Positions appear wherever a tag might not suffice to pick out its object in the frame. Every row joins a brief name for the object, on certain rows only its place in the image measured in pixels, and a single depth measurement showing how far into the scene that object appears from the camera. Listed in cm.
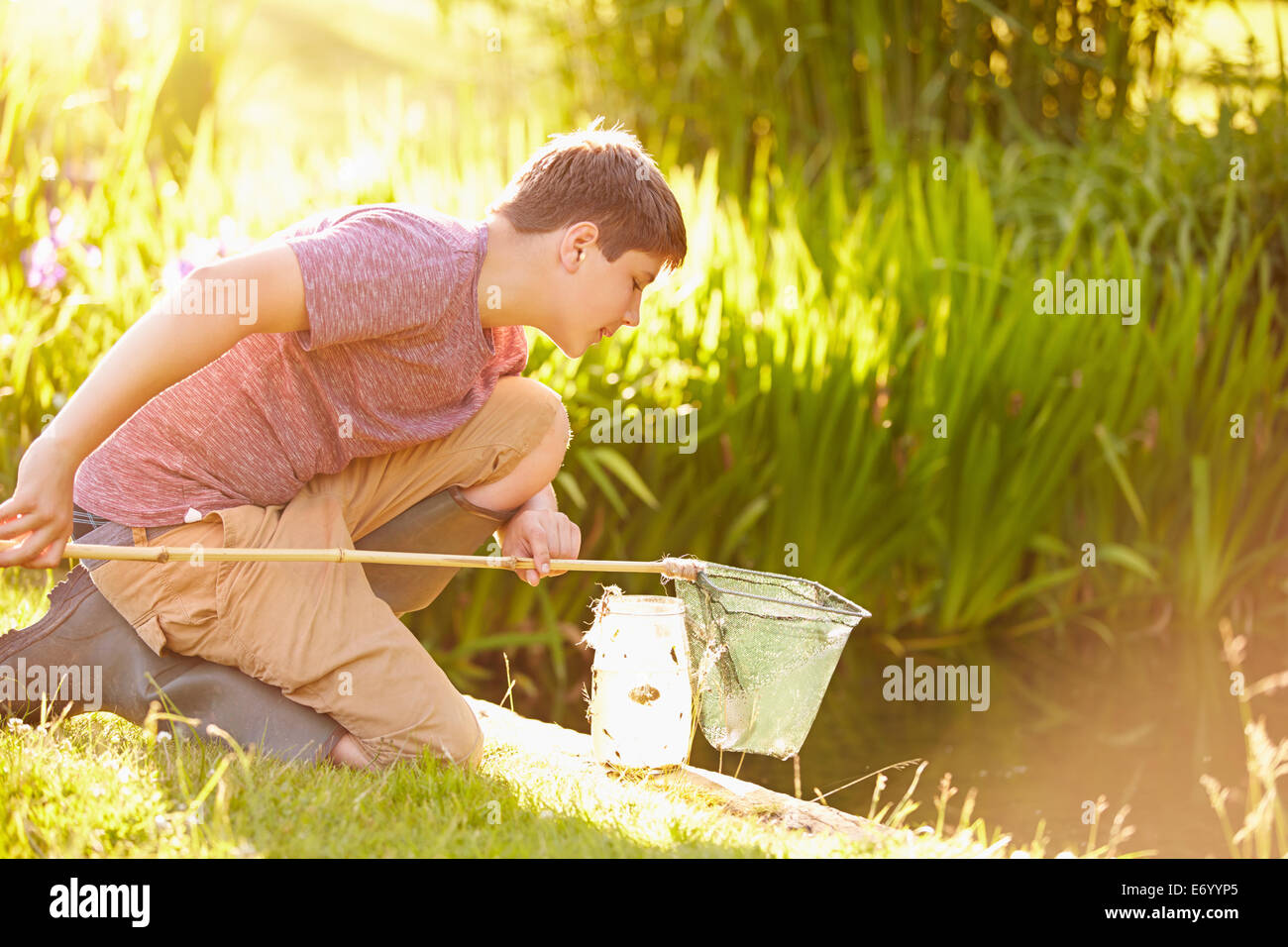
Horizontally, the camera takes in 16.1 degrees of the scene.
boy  548
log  548
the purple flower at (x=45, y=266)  629
